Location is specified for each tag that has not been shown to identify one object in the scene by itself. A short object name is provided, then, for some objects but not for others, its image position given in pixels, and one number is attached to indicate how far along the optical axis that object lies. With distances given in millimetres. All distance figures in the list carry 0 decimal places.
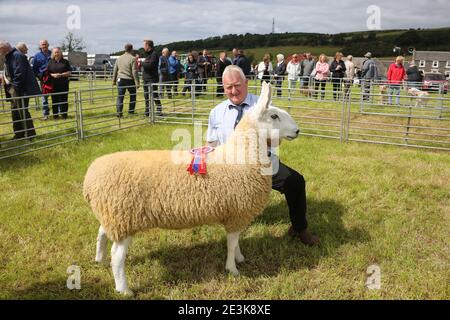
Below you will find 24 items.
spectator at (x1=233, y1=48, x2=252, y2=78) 13961
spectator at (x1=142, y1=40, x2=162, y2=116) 10242
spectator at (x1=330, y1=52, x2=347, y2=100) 14845
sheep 2807
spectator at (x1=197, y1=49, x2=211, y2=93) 16094
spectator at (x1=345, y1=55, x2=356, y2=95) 15466
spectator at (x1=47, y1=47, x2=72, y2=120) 9398
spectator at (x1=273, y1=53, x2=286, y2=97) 16391
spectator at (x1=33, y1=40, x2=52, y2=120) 10016
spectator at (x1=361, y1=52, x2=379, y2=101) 14336
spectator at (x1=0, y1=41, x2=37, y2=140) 7148
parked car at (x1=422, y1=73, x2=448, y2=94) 26641
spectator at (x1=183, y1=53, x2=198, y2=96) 15443
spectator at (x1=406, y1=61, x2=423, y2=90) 15133
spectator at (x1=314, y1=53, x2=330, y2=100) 14367
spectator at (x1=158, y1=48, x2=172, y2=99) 13086
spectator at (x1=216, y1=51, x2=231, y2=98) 15078
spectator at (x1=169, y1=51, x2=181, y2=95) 14766
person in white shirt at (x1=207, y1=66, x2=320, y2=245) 3531
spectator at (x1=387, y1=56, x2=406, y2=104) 12682
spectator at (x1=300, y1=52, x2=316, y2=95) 15812
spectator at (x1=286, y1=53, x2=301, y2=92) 15719
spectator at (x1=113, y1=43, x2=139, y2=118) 9664
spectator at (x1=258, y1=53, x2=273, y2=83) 16188
